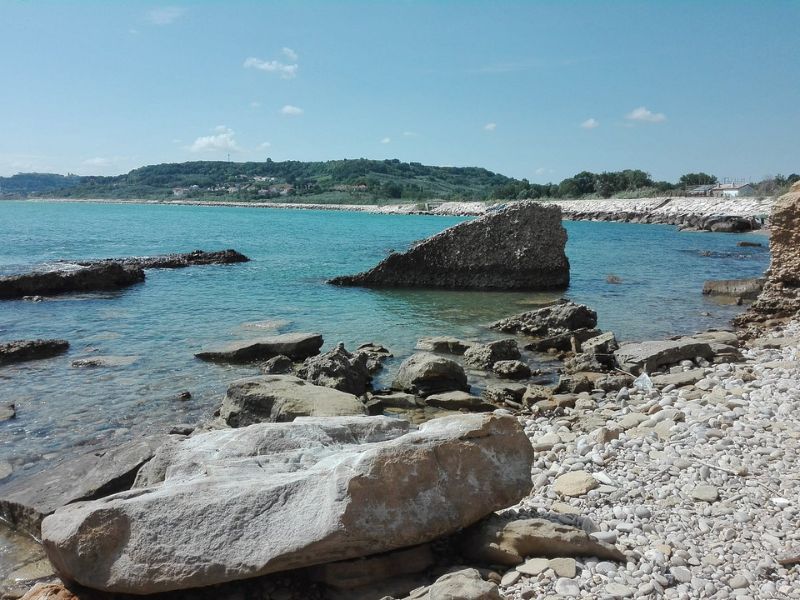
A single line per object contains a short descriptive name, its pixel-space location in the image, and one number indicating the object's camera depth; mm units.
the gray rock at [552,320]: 15359
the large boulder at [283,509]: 4273
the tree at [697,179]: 123625
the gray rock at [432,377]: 10766
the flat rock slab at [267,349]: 12812
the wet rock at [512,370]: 11897
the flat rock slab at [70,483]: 6152
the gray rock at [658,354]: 11328
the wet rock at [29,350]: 12758
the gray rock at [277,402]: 8180
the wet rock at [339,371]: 10539
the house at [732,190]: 94319
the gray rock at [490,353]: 12477
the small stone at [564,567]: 4488
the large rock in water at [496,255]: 23828
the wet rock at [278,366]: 12094
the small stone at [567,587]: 4268
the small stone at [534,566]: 4574
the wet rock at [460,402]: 10070
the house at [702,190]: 101125
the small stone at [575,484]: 6043
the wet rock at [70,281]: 21078
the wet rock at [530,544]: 4719
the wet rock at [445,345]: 13695
